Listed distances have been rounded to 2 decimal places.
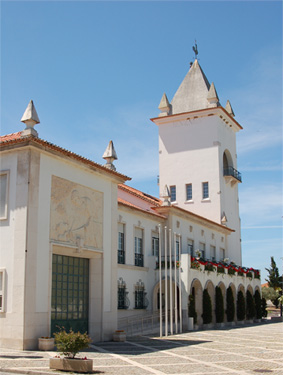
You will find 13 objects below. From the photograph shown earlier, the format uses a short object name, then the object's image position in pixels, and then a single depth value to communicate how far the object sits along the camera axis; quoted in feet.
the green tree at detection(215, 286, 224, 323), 119.03
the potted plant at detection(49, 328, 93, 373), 47.19
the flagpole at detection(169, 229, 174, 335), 90.94
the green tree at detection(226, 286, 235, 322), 126.82
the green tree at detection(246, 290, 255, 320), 144.97
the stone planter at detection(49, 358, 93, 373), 47.09
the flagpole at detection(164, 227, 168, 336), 87.35
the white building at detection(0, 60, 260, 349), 62.28
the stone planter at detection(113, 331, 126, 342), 76.33
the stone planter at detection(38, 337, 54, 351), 60.44
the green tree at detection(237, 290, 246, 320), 135.54
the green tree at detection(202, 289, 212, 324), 110.22
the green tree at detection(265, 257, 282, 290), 265.13
